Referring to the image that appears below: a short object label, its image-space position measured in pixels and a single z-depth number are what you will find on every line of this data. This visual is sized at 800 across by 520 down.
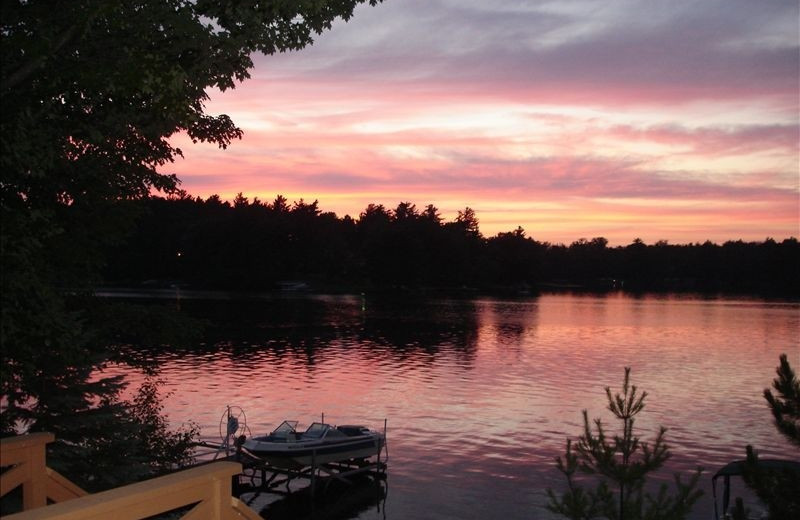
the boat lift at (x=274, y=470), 30.86
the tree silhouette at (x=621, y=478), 13.38
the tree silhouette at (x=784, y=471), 10.59
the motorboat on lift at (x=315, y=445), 30.20
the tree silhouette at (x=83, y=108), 8.52
